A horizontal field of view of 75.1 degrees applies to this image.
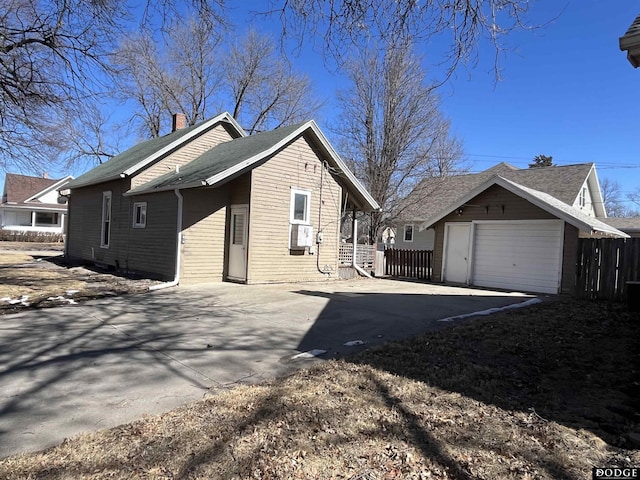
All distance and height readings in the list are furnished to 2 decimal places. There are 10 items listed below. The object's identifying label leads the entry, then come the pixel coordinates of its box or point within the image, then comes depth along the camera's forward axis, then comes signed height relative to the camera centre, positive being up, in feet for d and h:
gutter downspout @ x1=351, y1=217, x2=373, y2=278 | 55.01 -1.56
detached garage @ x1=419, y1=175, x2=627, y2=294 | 42.60 +1.20
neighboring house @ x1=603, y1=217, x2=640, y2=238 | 81.93 +6.58
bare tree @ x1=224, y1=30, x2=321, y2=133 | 102.53 +36.01
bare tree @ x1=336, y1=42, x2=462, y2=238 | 71.36 +17.92
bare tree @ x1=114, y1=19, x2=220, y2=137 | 96.53 +33.58
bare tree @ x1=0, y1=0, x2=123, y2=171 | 30.45 +12.23
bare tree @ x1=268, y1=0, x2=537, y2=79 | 15.29 +8.75
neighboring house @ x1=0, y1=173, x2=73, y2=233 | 123.24 +4.17
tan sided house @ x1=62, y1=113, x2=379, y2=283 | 40.73 +2.89
